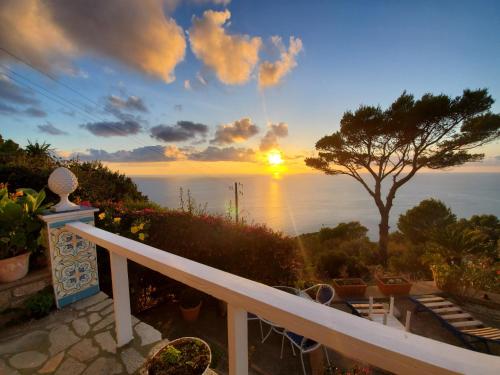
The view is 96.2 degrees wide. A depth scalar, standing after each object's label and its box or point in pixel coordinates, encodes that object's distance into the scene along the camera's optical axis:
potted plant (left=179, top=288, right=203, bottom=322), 3.54
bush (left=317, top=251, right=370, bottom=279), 7.40
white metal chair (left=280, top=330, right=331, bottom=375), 2.67
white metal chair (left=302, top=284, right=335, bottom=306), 3.23
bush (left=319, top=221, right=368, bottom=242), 15.44
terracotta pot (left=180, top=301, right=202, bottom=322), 3.53
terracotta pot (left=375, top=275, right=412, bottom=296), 5.70
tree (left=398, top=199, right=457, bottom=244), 14.73
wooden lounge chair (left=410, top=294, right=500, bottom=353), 3.62
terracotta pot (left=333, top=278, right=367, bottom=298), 5.57
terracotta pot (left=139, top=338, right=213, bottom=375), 1.31
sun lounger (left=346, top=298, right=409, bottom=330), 3.83
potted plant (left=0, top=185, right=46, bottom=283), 2.04
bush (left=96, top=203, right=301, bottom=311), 3.52
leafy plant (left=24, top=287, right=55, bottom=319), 2.04
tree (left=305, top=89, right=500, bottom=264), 8.40
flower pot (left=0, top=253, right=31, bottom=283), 2.06
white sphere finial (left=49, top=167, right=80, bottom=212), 1.99
